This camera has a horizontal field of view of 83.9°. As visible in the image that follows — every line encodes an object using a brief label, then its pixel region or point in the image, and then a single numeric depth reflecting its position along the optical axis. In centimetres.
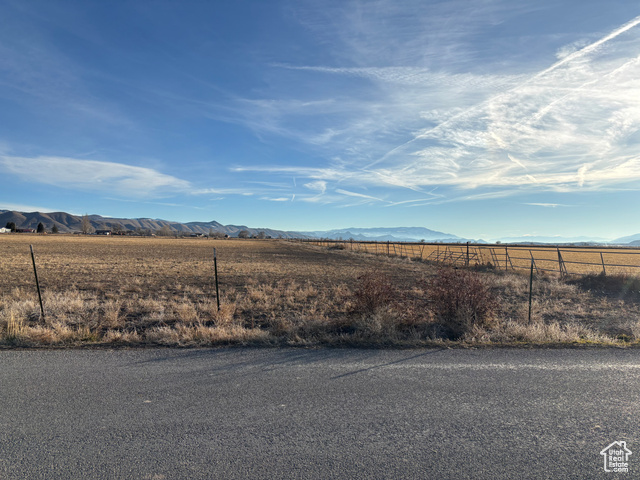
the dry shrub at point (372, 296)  838
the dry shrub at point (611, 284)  1520
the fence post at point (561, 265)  1983
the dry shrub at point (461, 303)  757
